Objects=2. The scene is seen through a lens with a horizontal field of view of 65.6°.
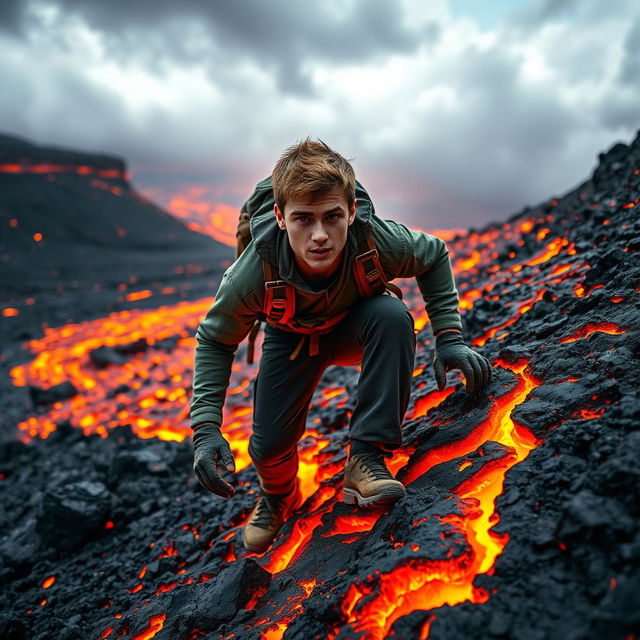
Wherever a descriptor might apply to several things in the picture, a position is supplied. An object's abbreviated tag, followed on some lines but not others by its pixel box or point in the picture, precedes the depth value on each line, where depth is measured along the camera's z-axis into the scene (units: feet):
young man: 9.04
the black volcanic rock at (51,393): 29.22
